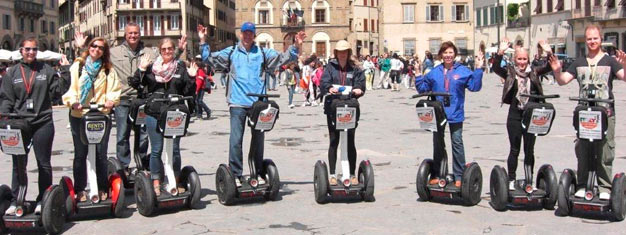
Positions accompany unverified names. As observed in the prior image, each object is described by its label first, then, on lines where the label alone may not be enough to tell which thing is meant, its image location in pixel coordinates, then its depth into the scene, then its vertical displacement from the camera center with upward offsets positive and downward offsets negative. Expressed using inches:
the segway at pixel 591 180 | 303.1 -33.1
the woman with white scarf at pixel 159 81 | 339.9 +6.1
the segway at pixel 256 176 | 344.8 -33.9
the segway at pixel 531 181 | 322.0 -35.2
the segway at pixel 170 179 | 323.6 -32.7
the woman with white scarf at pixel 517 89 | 337.1 +0.7
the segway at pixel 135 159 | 357.1 -27.8
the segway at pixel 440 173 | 335.0 -33.1
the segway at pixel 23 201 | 291.7 -36.4
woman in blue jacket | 345.7 +1.1
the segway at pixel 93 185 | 308.3 -33.1
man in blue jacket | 355.3 +9.4
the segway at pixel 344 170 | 345.4 -31.8
